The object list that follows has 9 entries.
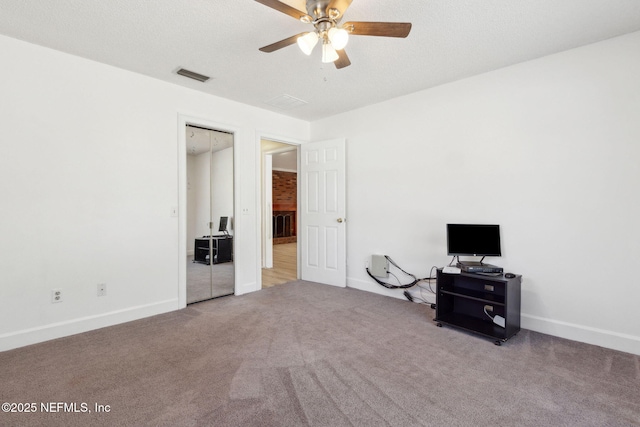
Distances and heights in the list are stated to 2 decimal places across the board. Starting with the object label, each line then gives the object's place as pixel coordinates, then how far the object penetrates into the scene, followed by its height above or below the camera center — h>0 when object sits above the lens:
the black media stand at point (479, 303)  2.56 -0.87
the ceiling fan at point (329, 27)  1.79 +1.19
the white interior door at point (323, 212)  4.34 +0.01
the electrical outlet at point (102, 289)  2.87 -0.73
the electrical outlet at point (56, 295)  2.63 -0.72
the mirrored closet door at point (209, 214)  3.59 -0.01
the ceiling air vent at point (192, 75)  3.06 +1.45
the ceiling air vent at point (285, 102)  3.79 +1.47
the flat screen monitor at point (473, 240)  2.88 -0.27
